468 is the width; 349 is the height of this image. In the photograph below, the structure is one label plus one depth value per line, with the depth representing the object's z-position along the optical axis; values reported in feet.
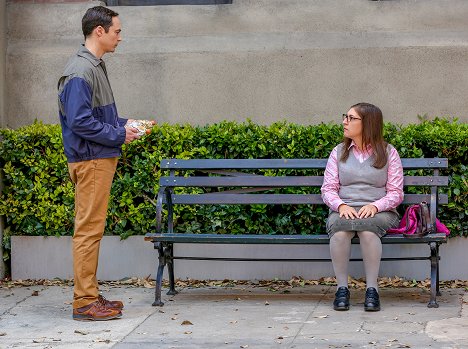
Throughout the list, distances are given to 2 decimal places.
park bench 32.42
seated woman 31.63
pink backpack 31.77
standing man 30.05
